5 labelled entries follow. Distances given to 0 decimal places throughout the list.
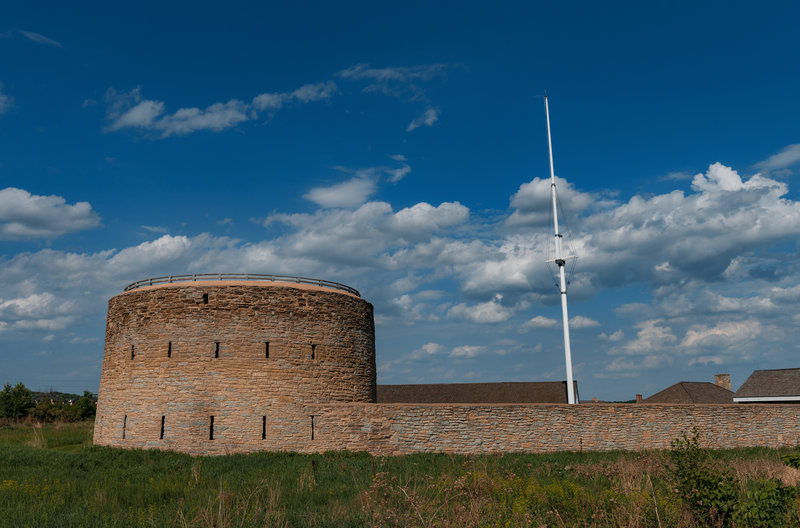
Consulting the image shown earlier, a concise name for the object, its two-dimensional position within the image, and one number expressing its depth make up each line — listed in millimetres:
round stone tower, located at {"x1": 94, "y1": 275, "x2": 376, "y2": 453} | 20750
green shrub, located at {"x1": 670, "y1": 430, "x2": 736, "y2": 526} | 8430
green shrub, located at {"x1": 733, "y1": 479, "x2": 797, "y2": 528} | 7992
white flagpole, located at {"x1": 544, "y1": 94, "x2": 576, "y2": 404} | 28234
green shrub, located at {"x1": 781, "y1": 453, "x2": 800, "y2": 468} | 10227
